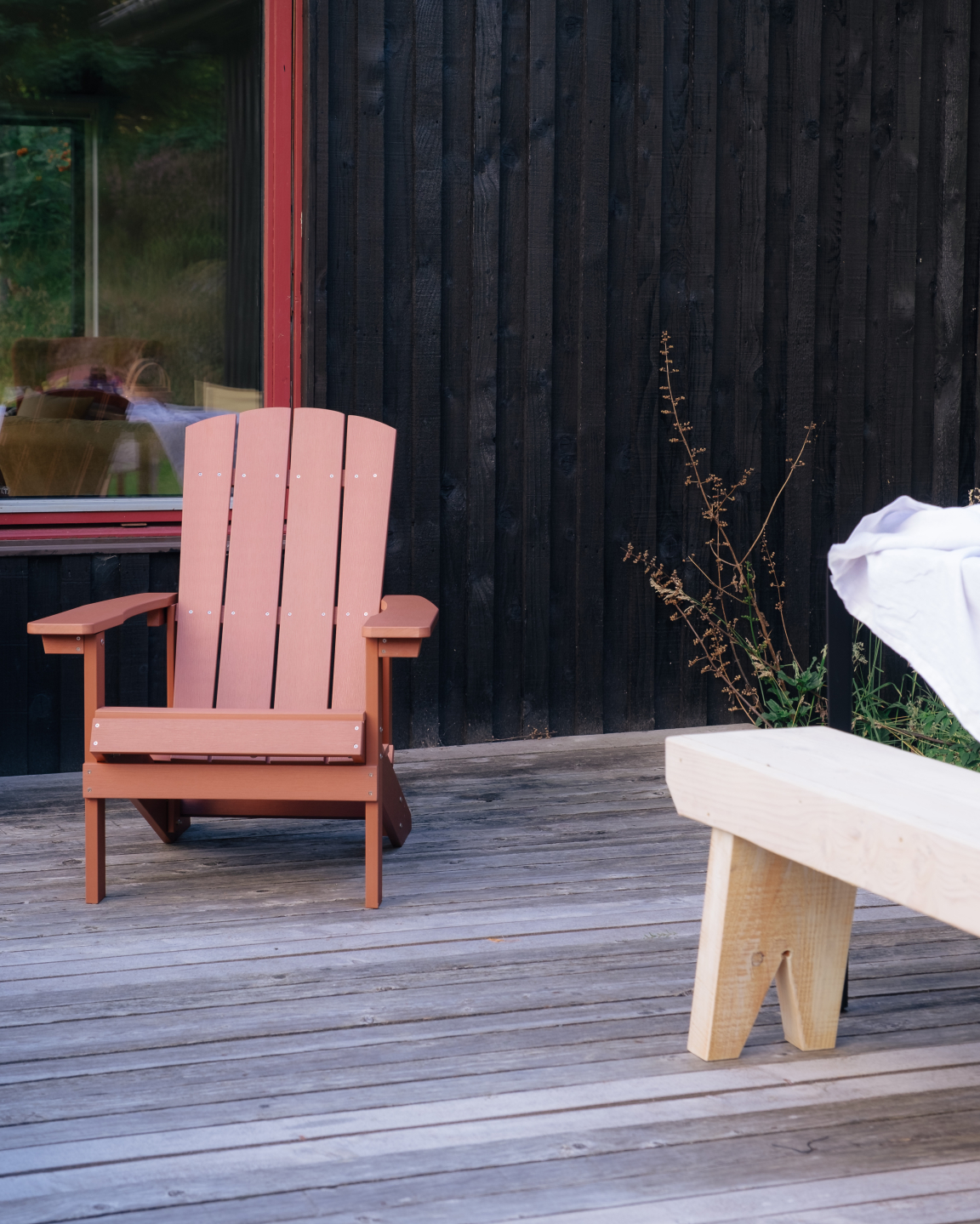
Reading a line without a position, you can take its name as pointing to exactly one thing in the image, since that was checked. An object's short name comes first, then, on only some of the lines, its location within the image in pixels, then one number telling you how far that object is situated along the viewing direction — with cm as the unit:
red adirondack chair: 573
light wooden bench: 449
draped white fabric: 465
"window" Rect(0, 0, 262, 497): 653
